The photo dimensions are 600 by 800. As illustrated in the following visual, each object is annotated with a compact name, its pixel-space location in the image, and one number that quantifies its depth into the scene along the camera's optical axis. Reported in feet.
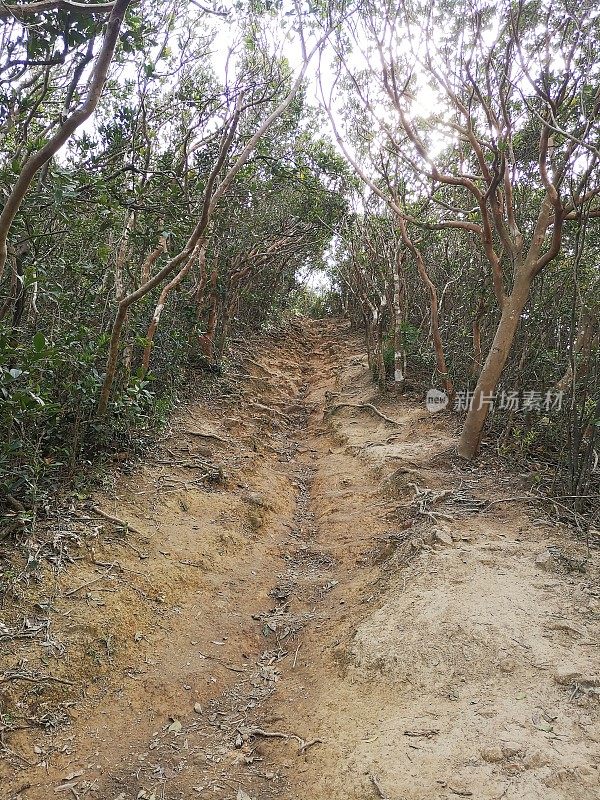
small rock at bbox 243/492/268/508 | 21.83
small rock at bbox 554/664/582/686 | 10.66
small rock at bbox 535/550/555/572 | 14.52
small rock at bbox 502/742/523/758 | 9.27
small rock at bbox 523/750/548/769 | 8.92
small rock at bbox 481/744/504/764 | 9.26
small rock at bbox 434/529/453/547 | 16.56
